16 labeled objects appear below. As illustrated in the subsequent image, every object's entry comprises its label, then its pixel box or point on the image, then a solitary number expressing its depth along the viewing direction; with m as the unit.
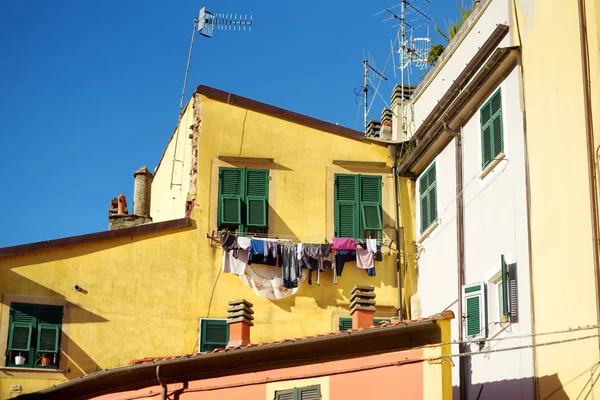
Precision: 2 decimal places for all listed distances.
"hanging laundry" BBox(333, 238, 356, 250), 24.36
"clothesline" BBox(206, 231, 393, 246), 24.45
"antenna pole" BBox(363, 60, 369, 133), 27.45
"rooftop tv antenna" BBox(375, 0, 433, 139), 26.97
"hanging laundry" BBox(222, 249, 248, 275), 24.19
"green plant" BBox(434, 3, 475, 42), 23.58
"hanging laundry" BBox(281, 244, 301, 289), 24.28
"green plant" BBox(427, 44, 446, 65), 25.83
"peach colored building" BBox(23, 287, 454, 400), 18.12
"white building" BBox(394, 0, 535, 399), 18.89
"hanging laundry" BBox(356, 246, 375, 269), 24.48
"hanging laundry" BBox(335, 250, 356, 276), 24.36
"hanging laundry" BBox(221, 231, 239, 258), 24.17
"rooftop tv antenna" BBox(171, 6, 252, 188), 27.62
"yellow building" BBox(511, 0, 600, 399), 16.61
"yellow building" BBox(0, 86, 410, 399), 22.95
